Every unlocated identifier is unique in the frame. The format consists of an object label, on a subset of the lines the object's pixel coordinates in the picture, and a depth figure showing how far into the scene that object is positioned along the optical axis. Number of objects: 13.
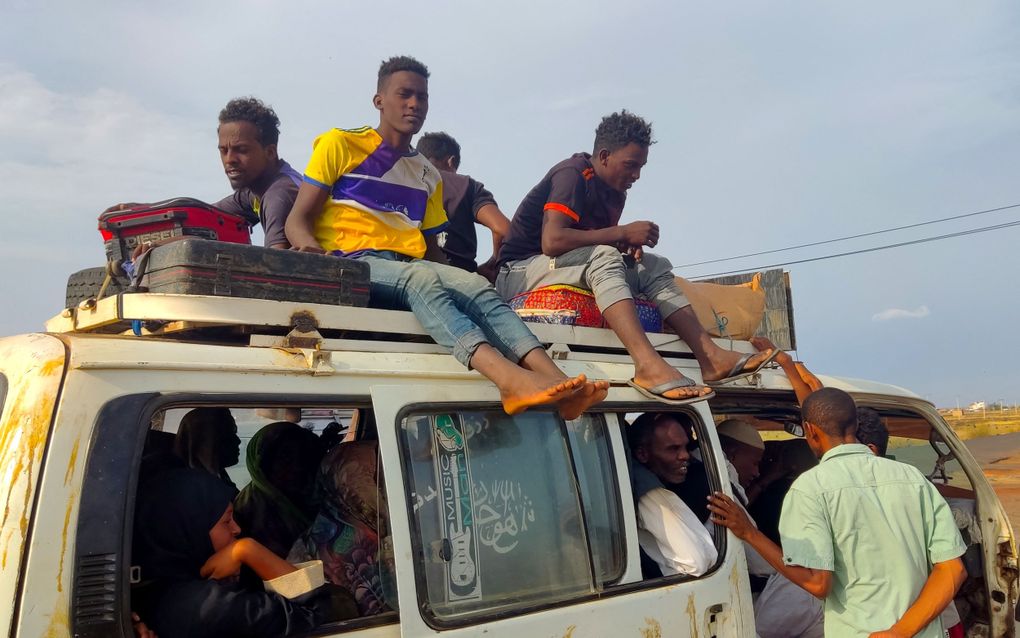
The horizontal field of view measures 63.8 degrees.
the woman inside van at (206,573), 1.90
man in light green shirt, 2.65
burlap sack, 3.80
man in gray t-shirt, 3.62
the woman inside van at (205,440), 3.13
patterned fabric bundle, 3.29
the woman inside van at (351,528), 2.36
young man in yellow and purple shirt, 2.44
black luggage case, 2.19
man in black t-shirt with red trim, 3.05
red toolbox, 2.85
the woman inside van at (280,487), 2.79
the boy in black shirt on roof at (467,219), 4.24
